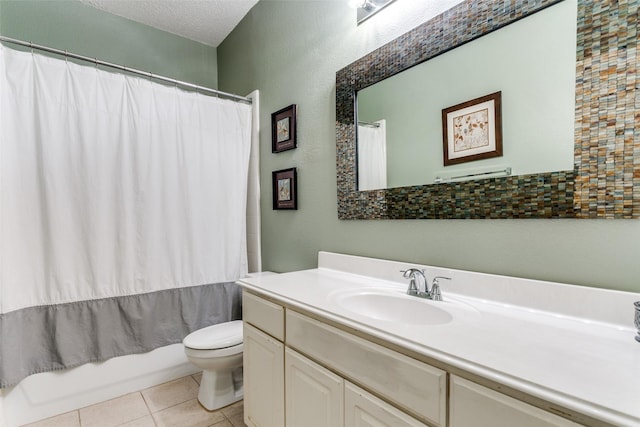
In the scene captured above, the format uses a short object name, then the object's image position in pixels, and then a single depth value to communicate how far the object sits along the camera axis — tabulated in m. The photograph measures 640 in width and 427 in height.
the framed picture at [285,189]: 1.94
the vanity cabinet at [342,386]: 0.64
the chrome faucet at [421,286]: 1.12
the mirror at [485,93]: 0.92
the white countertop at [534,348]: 0.52
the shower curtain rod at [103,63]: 1.52
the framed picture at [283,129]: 1.94
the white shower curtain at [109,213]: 1.58
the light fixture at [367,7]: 1.40
